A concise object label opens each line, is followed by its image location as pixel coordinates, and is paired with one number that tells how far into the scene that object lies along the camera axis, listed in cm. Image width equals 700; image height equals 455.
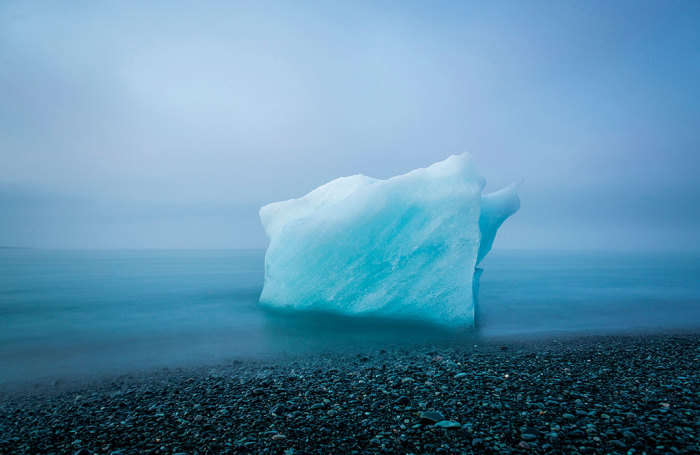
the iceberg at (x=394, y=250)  812
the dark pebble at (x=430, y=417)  341
